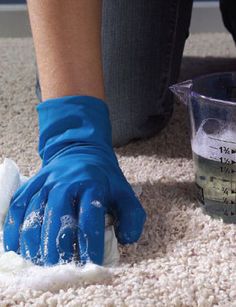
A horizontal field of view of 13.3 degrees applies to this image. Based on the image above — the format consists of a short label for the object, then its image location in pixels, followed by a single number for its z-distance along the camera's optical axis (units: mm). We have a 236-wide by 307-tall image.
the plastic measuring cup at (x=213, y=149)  993
